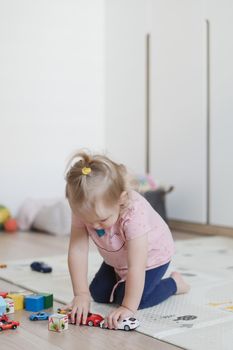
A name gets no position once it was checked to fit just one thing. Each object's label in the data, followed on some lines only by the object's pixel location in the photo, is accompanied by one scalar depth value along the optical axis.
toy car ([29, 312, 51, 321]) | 1.90
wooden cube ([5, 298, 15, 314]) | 1.97
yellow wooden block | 2.00
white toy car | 1.82
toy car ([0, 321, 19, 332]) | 1.83
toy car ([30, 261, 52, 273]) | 2.45
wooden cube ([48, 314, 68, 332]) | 1.81
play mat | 1.78
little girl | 1.80
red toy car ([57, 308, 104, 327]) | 1.86
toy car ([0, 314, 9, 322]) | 1.88
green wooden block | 2.02
